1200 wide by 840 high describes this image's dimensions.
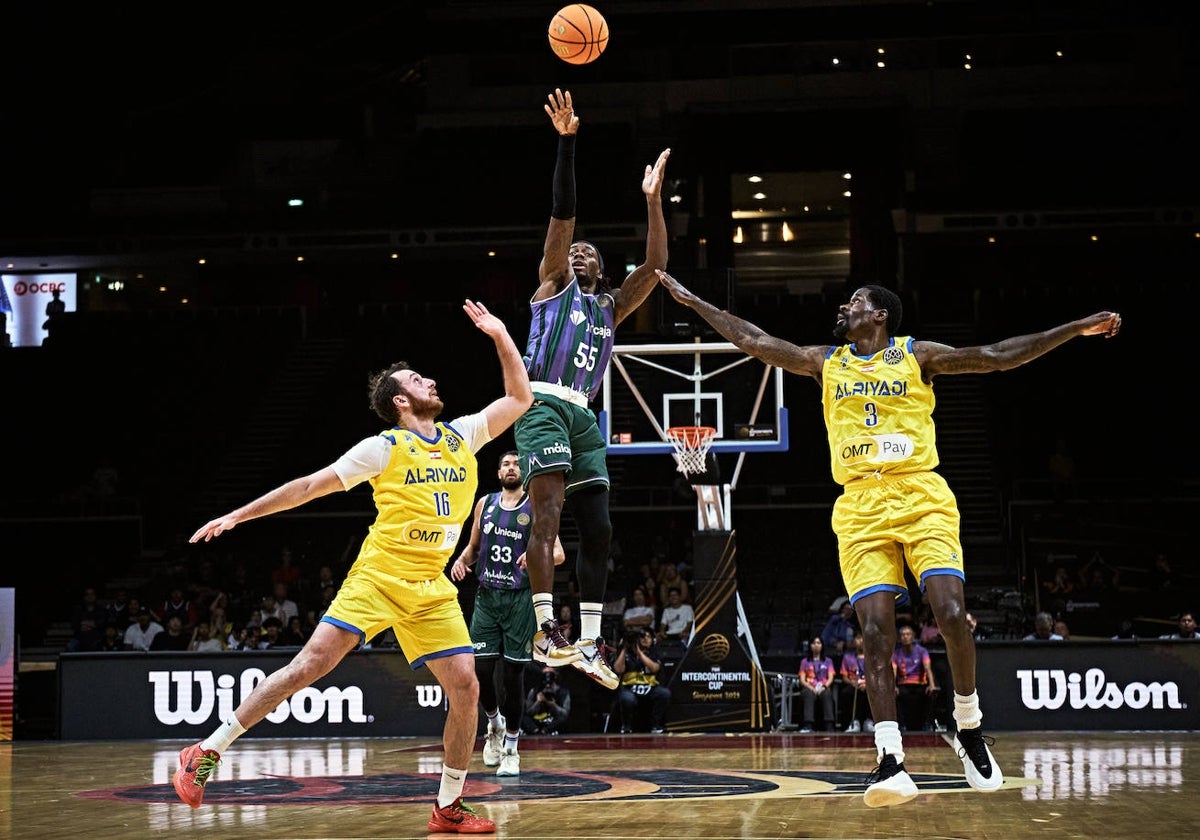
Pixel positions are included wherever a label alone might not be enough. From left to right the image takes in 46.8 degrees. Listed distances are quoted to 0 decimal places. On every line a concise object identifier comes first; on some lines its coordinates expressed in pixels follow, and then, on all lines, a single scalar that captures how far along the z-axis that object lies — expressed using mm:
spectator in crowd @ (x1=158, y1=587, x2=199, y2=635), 18625
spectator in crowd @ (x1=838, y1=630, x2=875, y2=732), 15086
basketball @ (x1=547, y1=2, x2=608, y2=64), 8242
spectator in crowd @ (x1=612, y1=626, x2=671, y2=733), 15336
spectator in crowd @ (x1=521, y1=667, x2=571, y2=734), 14922
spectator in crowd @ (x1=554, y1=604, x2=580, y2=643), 15711
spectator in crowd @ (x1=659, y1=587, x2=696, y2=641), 17234
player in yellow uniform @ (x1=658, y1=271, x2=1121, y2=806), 6797
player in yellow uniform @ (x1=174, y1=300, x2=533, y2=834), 6750
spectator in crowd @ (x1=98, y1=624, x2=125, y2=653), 17716
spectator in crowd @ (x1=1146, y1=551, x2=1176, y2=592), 20000
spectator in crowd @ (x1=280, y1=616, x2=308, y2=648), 17078
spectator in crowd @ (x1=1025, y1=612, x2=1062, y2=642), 15562
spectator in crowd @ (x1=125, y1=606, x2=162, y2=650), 17875
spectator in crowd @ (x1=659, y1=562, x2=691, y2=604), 18253
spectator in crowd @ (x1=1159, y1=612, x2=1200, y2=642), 15117
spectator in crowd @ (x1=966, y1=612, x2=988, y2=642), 17119
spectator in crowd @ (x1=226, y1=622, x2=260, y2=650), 16906
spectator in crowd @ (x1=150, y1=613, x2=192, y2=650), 17531
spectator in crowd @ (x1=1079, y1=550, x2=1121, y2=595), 19938
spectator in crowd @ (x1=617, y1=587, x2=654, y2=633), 16953
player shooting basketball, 7742
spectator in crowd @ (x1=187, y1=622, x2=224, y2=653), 17203
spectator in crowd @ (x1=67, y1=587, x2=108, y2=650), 18406
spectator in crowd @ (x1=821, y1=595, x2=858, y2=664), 16141
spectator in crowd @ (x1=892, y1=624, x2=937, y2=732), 14812
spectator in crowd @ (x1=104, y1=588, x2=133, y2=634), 18844
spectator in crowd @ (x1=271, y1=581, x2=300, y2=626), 18859
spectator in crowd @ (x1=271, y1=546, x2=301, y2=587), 21202
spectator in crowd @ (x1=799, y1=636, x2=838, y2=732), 15414
